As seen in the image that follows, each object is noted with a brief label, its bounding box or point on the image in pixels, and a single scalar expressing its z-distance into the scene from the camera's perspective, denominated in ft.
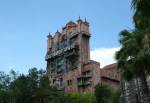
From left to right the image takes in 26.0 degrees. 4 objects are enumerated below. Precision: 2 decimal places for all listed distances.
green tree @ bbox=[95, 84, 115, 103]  151.81
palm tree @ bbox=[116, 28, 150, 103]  71.32
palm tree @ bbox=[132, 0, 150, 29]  55.57
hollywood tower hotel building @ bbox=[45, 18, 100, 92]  279.90
